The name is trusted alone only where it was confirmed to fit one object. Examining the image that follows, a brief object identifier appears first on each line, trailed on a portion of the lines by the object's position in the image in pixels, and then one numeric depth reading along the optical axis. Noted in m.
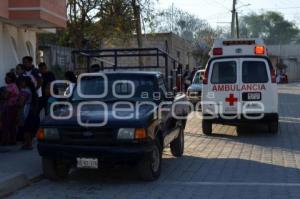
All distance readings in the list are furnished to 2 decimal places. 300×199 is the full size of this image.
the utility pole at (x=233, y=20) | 50.72
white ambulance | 15.61
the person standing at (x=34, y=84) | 12.34
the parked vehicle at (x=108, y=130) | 8.85
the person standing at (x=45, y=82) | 13.55
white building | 13.95
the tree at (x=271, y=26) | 109.12
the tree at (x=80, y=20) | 29.31
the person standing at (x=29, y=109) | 12.22
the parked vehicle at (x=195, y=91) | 25.44
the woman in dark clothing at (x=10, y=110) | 12.53
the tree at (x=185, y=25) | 66.56
